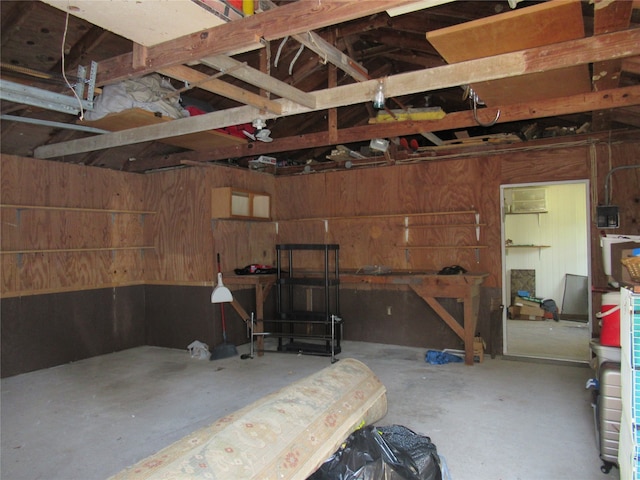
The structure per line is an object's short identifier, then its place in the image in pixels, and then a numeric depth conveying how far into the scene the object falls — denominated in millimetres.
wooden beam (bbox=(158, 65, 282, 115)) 2727
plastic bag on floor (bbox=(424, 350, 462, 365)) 5090
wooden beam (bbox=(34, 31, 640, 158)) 2514
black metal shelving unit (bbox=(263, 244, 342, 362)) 5508
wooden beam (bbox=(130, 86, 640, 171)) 3348
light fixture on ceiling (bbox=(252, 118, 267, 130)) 3686
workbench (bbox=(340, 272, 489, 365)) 5004
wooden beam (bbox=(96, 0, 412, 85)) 2008
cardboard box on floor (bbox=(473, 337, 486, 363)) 5094
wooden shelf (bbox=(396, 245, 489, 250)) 5470
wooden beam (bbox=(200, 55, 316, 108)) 2617
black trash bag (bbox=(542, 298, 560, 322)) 7752
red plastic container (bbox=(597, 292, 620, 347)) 2748
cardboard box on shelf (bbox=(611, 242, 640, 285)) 3620
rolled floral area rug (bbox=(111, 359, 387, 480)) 1776
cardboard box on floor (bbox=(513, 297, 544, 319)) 7855
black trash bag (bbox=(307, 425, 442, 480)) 2027
